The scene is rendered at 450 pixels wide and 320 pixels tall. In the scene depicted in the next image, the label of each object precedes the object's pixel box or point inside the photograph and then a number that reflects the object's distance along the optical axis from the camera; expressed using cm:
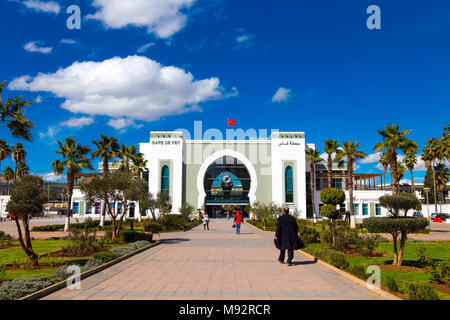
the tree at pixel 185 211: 4123
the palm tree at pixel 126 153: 3791
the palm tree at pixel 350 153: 3328
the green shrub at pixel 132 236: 1680
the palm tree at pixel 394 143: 2616
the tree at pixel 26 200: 972
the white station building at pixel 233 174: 5897
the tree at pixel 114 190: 1750
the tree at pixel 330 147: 3722
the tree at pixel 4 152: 4134
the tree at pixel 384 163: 5166
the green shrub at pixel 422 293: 597
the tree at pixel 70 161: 2731
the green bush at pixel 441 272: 791
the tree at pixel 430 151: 5026
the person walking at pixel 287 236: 1043
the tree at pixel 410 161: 5159
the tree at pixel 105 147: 3192
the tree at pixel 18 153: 4546
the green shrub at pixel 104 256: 1048
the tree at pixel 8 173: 6203
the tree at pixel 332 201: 1520
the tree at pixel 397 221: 944
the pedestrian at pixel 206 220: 3030
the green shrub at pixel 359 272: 819
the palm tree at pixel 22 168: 5458
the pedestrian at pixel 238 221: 2482
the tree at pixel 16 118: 927
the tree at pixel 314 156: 4399
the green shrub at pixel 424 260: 879
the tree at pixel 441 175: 5967
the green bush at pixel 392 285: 676
